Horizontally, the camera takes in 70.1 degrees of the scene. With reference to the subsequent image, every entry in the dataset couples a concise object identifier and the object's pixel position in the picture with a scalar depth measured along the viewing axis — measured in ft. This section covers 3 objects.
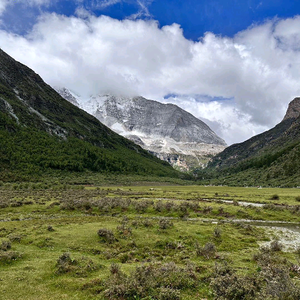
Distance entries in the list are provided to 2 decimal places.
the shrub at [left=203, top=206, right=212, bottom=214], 152.00
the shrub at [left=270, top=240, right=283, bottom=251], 76.84
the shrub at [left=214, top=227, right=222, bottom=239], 93.34
